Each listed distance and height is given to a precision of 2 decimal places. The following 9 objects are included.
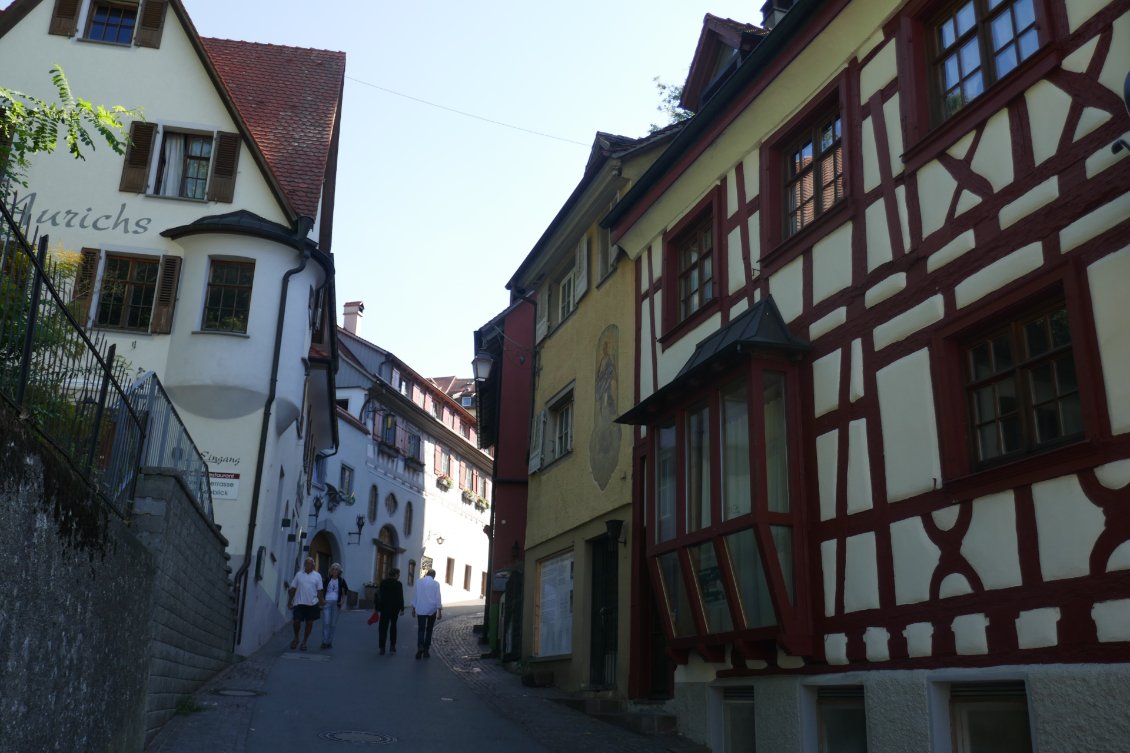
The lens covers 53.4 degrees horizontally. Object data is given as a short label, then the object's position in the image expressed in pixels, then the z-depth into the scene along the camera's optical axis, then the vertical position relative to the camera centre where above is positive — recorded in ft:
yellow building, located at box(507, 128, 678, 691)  50.70 +12.10
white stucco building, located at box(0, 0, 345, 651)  66.18 +26.45
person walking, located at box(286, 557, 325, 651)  65.72 +4.90
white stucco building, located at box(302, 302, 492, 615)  140.46 +27.86
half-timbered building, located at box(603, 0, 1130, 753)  23.84 +7.89
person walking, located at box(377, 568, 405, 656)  67.10 +4.64
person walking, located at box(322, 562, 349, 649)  68.49 +4.84
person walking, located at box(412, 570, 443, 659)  64.44 +4.44
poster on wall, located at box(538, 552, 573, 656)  55.57 +4.19
